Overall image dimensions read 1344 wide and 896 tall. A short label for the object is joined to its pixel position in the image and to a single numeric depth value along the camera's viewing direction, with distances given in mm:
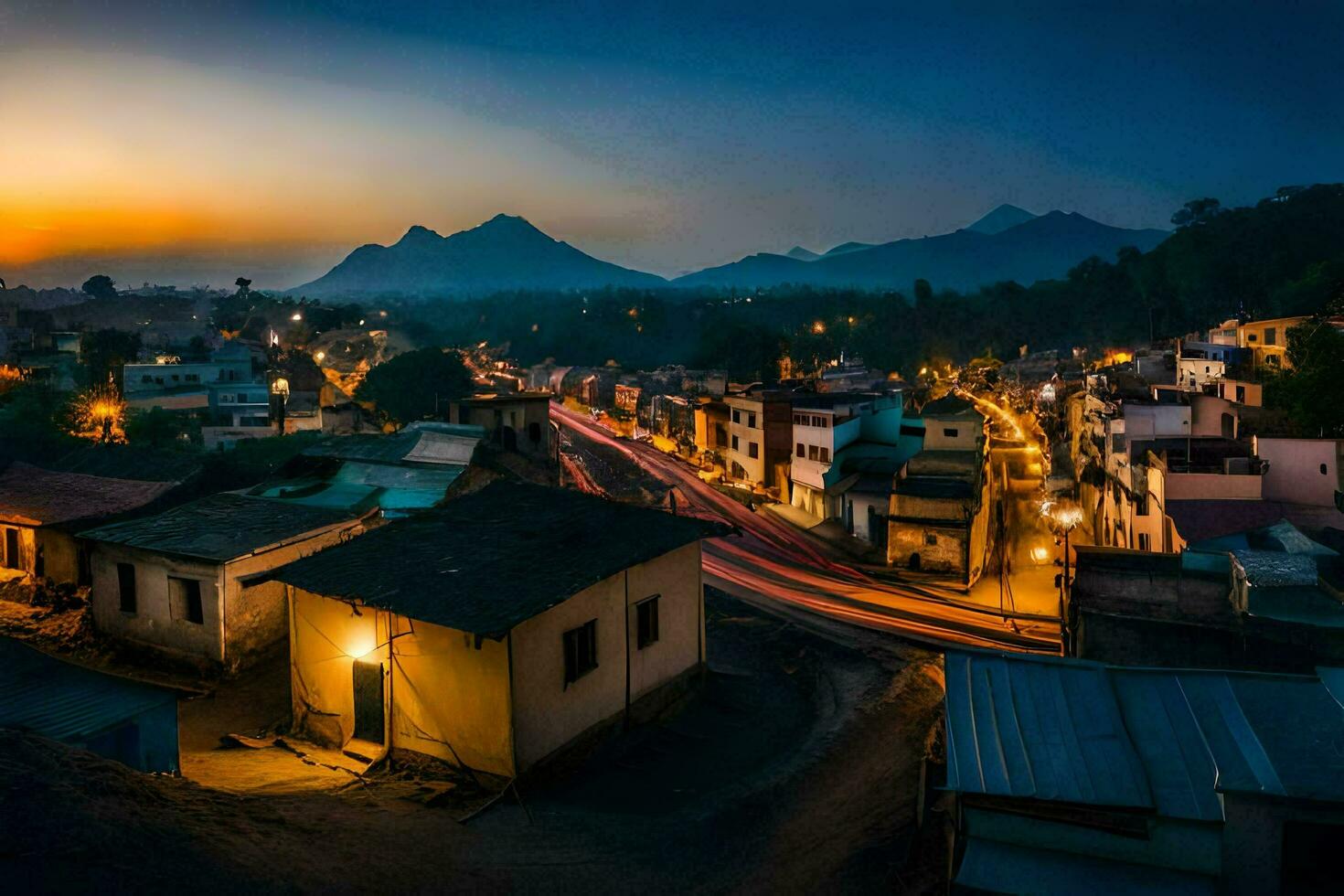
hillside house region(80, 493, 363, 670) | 15828
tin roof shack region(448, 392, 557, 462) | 34844
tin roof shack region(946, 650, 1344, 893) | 6996
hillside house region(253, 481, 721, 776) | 11641
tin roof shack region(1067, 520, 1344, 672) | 14117
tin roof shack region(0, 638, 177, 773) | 10719
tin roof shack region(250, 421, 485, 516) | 20516
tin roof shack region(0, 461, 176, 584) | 19703
